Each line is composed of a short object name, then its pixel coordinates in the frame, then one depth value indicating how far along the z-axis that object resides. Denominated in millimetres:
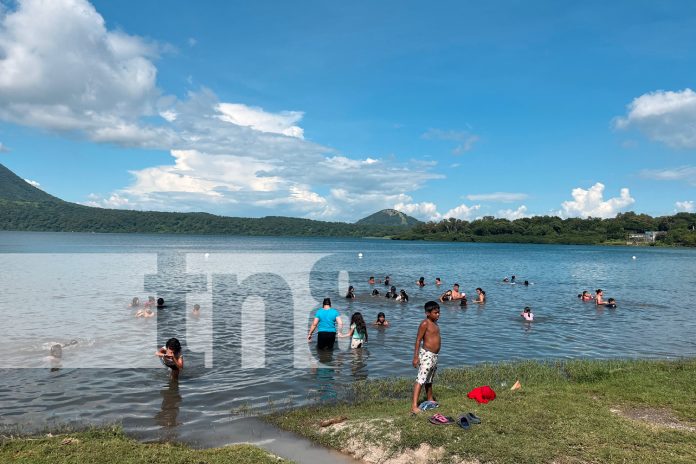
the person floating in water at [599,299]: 32656
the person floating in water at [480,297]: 33500
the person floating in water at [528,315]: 26203
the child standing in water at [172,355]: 13781
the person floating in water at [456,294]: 32312
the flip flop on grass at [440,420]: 9250
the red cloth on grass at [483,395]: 10836
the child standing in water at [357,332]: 17875
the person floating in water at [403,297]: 32781
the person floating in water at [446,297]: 32578
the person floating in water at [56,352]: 16188
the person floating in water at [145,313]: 24398
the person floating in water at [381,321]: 22730
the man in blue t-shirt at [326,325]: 17109
